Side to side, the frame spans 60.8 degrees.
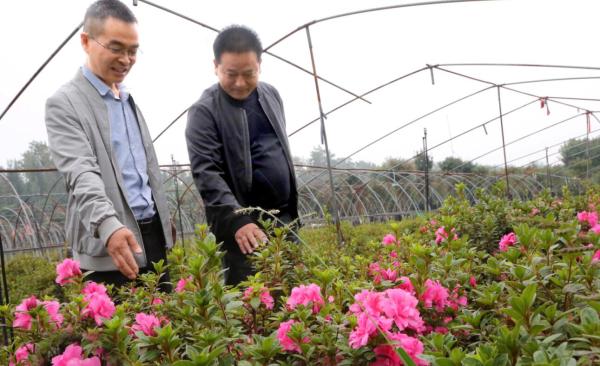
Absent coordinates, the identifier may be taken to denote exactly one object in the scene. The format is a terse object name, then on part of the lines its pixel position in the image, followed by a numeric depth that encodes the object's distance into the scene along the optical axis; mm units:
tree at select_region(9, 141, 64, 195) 11320
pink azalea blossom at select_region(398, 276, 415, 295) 1133
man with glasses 1871
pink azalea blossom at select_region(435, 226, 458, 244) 1841
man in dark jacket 2240
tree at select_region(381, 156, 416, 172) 23633
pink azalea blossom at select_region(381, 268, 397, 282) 1309
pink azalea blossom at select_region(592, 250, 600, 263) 1123
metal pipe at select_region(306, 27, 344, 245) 2678
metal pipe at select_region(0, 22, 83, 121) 2832
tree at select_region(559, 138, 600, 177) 20953
